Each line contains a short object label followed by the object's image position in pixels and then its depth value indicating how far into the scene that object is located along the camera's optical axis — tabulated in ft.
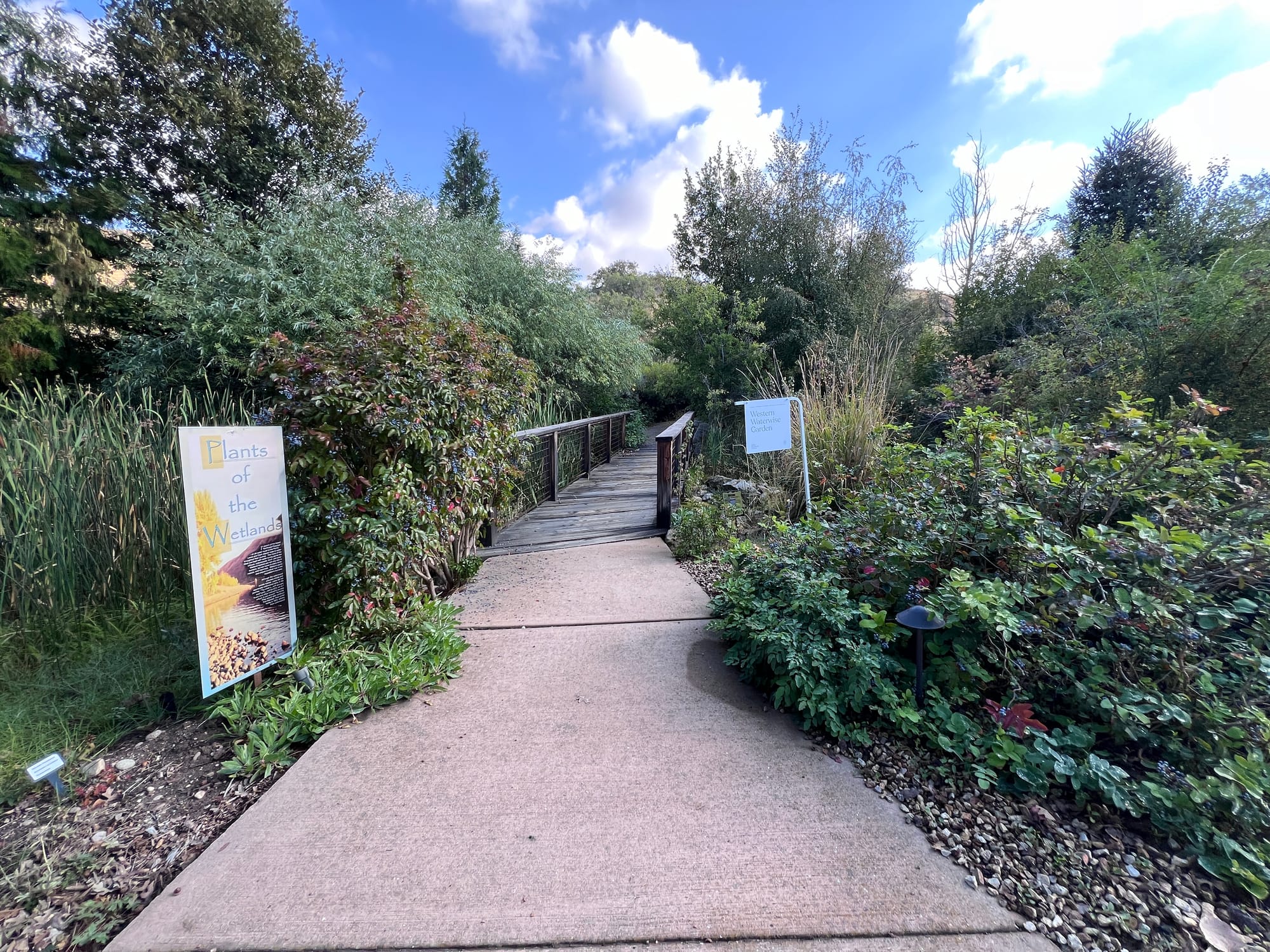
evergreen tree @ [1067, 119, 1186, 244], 42.57
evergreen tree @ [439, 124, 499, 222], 54.54
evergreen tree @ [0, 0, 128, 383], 23.72
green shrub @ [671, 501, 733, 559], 15.07
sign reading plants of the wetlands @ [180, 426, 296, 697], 6.84
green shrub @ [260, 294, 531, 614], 8.68
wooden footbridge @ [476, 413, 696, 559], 17.53
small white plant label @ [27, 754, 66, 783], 5.67
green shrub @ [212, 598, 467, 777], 7.07
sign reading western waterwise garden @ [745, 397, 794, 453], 14.48
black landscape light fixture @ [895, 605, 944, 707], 6.79
